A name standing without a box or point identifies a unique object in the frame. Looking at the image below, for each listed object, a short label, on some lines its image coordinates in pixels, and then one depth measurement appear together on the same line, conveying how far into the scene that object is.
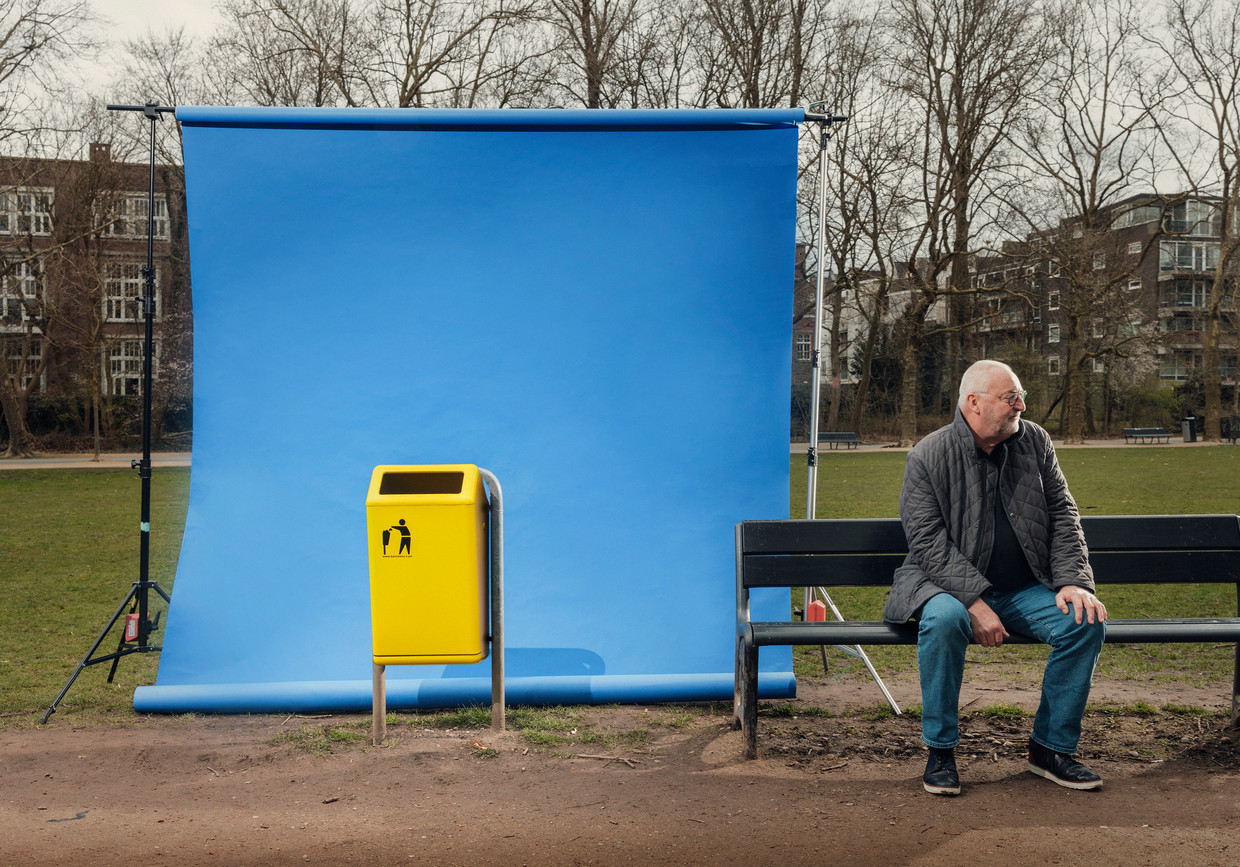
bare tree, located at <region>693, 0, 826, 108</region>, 26.80
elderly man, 3.66
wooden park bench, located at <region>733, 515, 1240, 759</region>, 4.32
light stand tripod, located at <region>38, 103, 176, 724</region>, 4.72
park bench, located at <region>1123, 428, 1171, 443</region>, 35.38
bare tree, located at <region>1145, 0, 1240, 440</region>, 34.12
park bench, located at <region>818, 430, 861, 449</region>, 33.38
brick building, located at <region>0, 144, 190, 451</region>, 24.39
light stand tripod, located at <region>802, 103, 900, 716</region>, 4.89
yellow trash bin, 4.06
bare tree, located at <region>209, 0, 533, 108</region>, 24.27
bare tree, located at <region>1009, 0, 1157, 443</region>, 31.77
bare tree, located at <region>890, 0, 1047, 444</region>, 30.33
